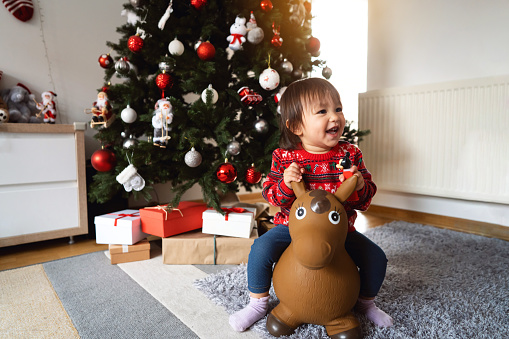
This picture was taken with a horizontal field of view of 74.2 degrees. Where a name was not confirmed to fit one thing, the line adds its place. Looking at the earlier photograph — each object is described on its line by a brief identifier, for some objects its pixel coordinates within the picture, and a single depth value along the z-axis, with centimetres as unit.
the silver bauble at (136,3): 150
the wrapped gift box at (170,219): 136
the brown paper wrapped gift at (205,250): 135
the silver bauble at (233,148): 138
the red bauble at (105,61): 156
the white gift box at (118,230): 138
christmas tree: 139
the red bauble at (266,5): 152
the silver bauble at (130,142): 145
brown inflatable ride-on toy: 72
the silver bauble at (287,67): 154
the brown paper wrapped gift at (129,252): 136
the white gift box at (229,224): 137
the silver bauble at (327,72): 167
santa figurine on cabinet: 167
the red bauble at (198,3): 145
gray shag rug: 86
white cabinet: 145
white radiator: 172
